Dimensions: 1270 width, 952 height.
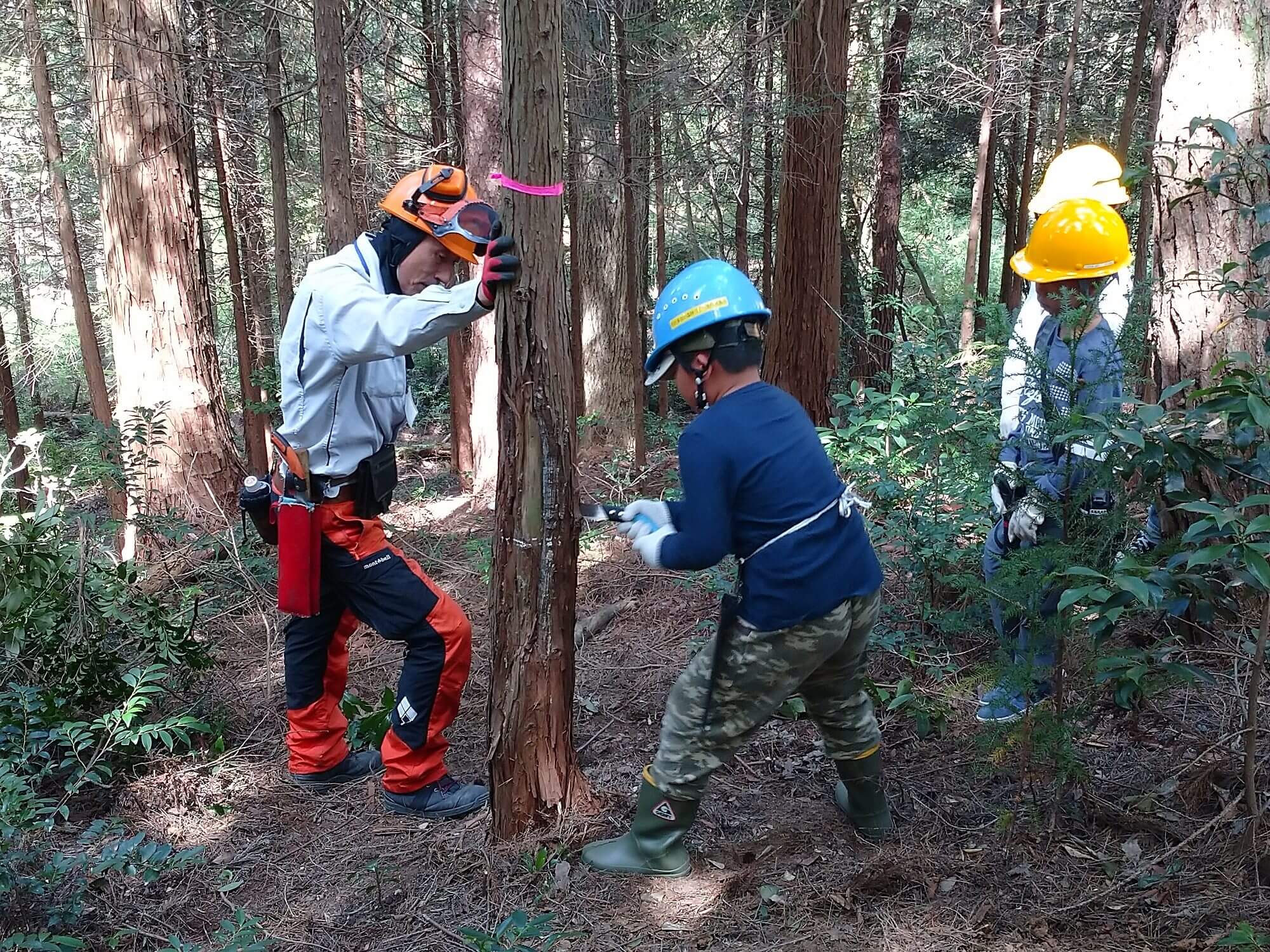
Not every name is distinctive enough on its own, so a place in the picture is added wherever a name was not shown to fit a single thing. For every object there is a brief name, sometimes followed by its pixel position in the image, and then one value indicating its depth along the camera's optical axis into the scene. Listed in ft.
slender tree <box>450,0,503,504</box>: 28.45
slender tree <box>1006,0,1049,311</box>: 38.96
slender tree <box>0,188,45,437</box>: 46.05
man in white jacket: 11.75
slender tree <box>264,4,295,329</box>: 28.68
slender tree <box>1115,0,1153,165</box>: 30.25
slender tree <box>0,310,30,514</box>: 41.39
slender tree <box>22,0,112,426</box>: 30.42
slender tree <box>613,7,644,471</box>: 23.24
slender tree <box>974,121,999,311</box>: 48.85
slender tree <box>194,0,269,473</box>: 30.35
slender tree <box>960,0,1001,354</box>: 35.53
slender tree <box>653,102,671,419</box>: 25.64
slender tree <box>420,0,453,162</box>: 31.63
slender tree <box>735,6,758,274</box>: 25.24
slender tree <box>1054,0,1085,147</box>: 32.01
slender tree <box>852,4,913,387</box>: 39.42
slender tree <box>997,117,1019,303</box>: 49.31
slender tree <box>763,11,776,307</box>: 25.48
